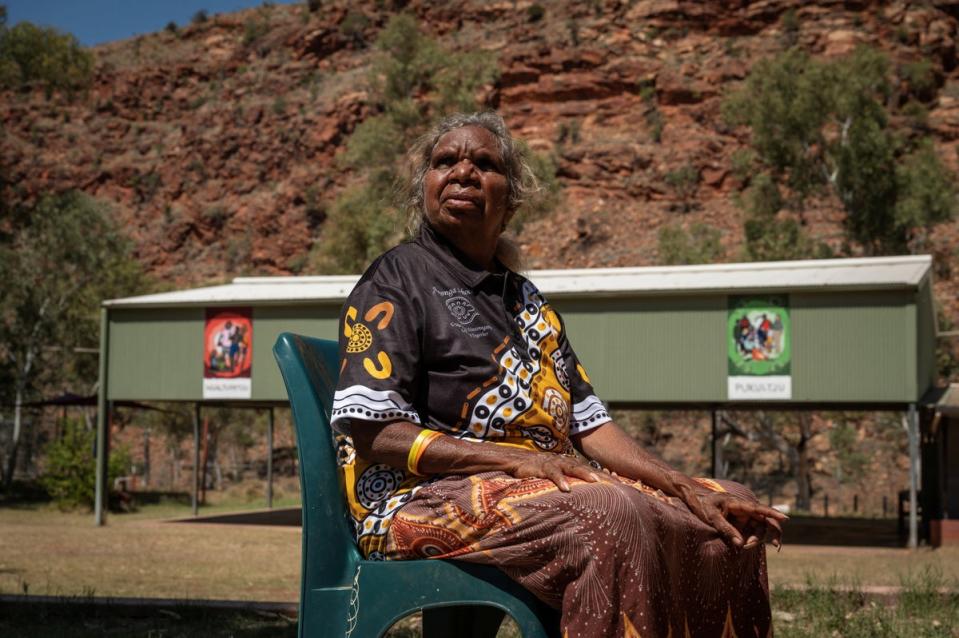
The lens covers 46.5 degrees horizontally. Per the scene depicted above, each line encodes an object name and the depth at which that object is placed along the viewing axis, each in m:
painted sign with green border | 15.60
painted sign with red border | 18.28
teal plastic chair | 2.36
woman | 2.22
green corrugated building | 15.39
